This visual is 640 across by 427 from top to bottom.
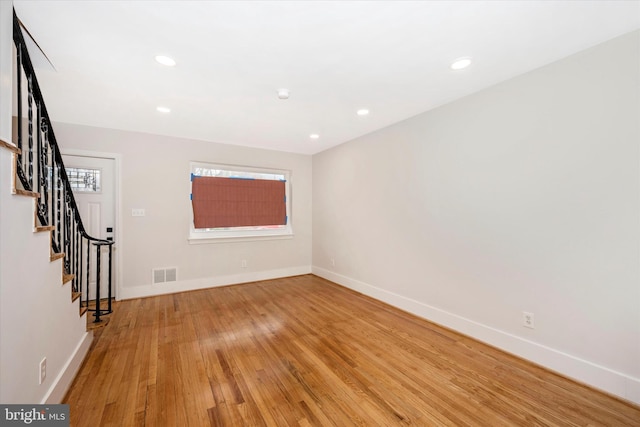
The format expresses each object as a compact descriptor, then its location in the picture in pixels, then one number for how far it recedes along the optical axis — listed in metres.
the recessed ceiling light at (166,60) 2.04
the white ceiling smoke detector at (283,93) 2.57
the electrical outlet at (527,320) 2.27
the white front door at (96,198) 3.60
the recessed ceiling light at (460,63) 2.09
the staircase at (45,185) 1.52
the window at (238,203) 4.40
